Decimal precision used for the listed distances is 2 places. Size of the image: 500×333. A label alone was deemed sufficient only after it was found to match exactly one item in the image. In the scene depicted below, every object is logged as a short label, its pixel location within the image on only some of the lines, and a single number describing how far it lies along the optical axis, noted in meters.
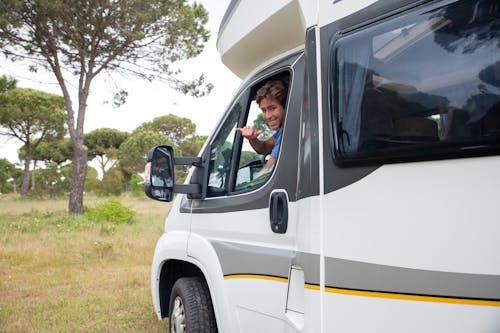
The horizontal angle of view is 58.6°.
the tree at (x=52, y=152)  36.34
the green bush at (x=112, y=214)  13.40
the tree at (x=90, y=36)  15.18
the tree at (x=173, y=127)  44.47
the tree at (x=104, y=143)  41.84
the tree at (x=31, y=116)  27.31
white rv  1.25
